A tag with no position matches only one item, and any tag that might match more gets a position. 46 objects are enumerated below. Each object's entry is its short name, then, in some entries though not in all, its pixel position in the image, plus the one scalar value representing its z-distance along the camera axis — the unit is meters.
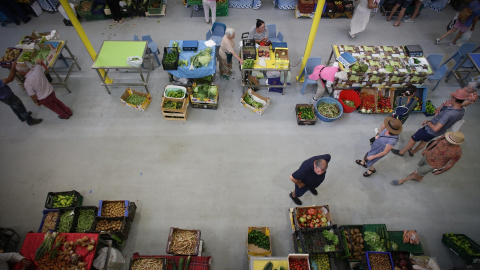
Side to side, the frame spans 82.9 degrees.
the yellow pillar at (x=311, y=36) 6.48
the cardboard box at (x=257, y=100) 7.22
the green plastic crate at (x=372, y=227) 5.30
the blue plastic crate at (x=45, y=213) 5.40
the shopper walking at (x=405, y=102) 6.01
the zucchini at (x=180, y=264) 4.70
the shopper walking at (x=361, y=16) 8.22
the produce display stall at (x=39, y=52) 7.07
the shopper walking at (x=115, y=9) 9.17
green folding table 6.96
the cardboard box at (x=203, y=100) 7.17
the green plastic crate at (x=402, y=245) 5.19
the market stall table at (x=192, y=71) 7.06
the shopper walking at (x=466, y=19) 7.86
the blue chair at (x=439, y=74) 7.31
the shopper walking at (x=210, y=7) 8.88
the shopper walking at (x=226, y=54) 7.00
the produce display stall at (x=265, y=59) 6.96
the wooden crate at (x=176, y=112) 6.92
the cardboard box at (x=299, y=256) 4.53
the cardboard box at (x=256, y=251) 5.02
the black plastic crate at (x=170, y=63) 6.89
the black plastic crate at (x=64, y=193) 5.58
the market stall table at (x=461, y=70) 7.21
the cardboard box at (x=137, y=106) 7.28
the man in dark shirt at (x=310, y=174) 4.65
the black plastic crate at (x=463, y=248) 5.00
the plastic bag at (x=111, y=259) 4.71
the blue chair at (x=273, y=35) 7.99
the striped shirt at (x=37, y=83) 6.05
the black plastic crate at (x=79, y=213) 5.28
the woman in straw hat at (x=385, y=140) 5.14
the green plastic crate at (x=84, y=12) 9.50
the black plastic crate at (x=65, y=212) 5.34
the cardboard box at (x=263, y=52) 7.17
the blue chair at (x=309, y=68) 7.36
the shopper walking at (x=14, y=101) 6.20
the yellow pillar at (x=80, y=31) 6.57
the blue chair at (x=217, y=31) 8.06
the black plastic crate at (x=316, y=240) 4.89
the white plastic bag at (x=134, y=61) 6.85
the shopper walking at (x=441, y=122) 5.44
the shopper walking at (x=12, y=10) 8.99
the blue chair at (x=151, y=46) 7.89
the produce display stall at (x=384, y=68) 6.96
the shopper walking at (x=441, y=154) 4.82
